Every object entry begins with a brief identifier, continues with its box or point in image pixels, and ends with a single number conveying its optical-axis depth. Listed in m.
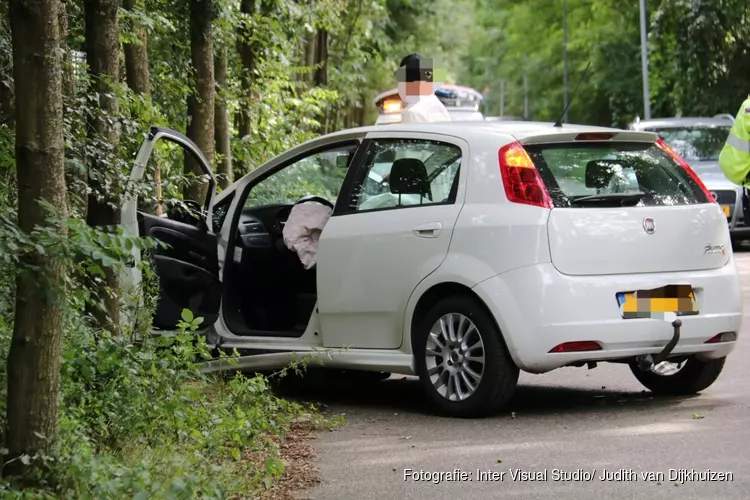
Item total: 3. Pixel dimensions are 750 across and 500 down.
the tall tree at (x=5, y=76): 14.21
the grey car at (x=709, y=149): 35.62
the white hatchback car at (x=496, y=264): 13.49
